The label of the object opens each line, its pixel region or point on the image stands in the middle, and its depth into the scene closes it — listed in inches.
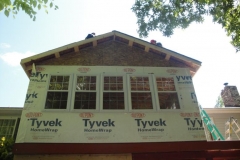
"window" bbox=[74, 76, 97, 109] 347.6
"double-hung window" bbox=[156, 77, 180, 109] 355.3
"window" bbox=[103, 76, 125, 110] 361.7
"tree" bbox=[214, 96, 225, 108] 1611.7
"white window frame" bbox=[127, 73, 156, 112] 327.6
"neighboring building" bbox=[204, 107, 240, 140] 511.5
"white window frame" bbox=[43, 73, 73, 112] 318.8
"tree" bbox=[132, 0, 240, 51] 359.9
